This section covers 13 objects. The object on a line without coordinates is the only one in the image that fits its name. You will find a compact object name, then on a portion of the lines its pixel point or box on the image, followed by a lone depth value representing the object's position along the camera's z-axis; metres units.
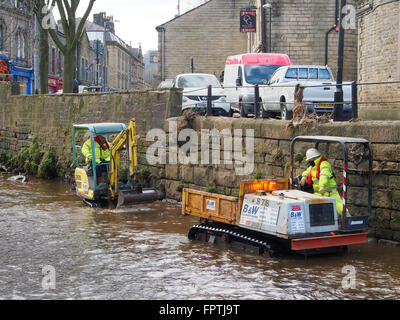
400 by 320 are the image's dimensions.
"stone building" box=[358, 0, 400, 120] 22.45
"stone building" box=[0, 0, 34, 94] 41.00
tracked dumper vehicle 9.27
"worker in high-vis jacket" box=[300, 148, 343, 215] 10.05
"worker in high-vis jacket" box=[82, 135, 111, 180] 15.07
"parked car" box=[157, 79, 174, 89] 24.81
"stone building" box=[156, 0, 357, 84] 44.03
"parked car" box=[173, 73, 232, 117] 18.16
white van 19.97
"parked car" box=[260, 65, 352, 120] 15.65
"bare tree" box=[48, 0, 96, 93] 24.23
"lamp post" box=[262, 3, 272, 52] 31.14
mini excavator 14.33
